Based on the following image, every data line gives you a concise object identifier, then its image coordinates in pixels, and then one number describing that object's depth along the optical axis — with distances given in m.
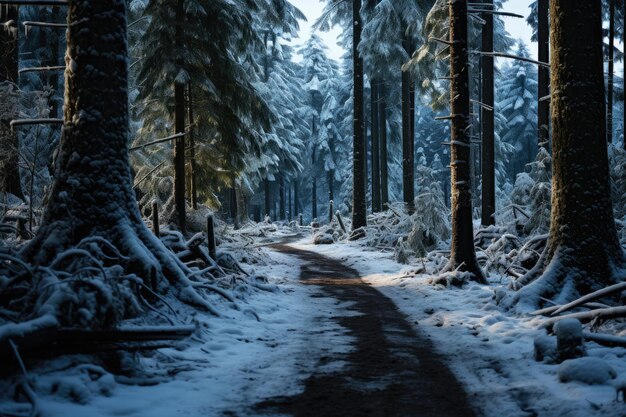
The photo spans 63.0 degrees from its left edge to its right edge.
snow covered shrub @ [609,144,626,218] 16.45
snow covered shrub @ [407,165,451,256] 15.62
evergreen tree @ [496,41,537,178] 52.75
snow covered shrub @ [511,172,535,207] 17.03
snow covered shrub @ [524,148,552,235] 13.67
